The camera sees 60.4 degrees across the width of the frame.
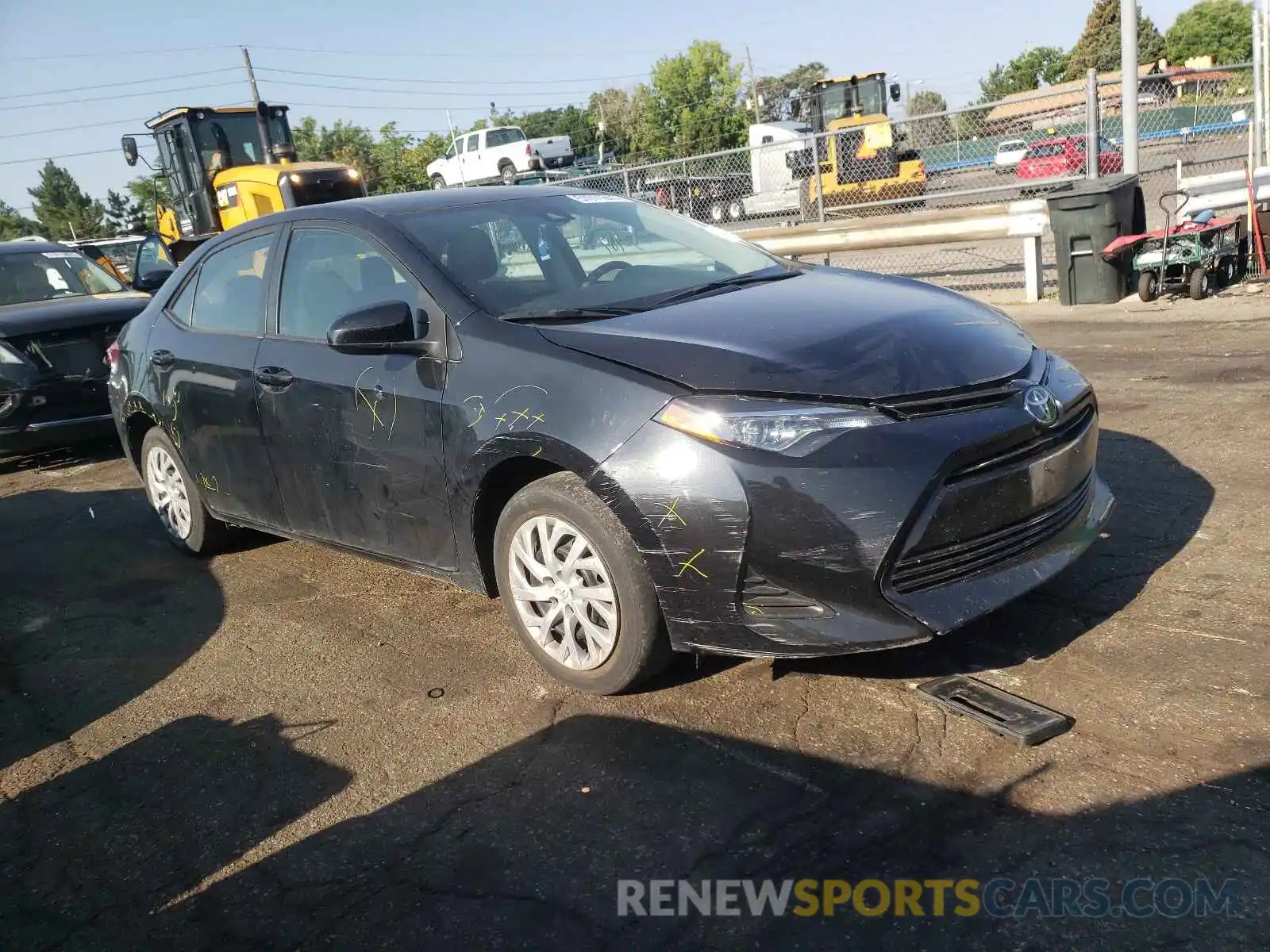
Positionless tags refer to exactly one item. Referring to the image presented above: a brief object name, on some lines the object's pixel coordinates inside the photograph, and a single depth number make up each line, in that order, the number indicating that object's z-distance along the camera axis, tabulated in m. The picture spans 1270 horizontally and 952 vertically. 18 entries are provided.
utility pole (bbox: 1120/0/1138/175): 10.30
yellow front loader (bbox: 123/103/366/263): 15.12
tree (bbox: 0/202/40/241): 87.75
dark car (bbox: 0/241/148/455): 8.14
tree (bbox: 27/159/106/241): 89.81
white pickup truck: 34.28
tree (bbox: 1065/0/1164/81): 71.62
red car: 14.88
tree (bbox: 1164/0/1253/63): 71.81
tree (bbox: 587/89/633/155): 73.31
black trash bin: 9.75
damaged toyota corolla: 3.13
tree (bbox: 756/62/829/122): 81.55
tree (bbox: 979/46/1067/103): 68.75
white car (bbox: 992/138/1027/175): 15.12
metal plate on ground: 3.04
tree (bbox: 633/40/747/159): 69.31
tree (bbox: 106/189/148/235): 93.75
